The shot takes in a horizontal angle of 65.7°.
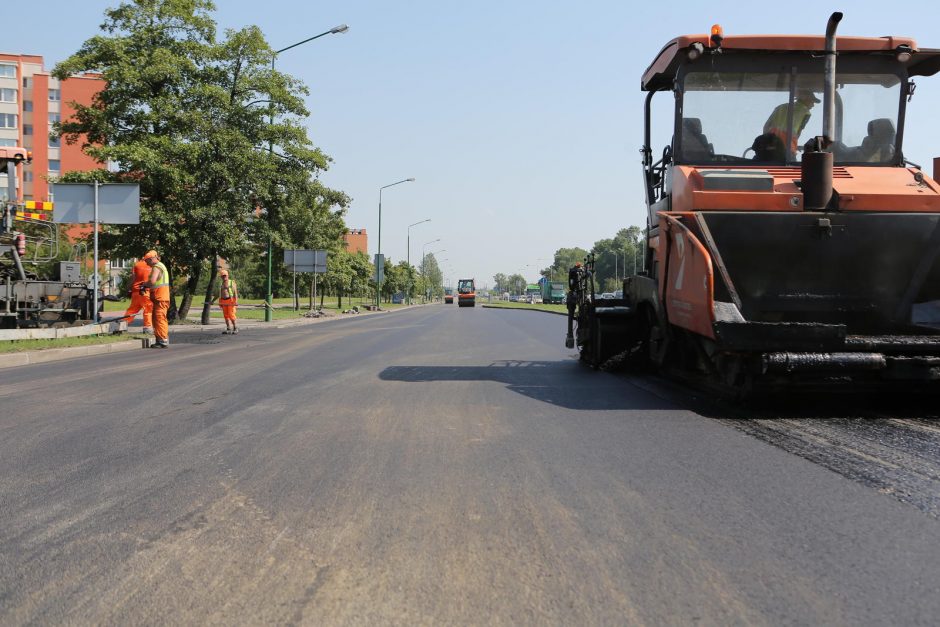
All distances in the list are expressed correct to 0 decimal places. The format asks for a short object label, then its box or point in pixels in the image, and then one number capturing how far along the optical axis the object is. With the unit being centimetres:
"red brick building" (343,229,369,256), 15859
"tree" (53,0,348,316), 2247
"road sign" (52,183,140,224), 1598
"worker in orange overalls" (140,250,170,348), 1445
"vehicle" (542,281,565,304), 9450
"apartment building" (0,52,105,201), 7312
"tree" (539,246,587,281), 15811
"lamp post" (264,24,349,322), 2312
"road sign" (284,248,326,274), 3234
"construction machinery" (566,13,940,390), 628
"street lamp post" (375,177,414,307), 5390
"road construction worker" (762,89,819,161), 750
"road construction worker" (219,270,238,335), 1885
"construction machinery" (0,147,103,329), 1429
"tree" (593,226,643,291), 12784
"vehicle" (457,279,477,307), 7869
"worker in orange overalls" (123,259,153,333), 1495
